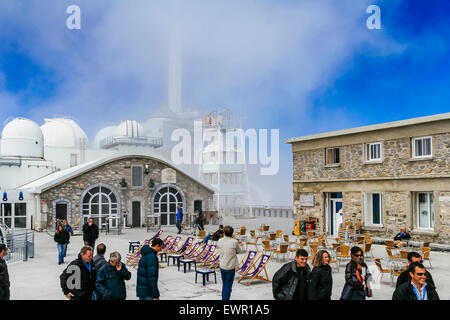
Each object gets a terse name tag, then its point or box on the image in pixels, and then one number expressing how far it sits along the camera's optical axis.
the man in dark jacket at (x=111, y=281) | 5.81
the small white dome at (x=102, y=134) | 47.72
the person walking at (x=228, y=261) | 7.54
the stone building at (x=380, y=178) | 16.48
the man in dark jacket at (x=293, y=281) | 5.25
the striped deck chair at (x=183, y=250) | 13.38
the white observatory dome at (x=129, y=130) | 40.12
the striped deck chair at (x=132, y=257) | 13.12
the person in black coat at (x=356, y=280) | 5.57
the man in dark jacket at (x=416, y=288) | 4.93
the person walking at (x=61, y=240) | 13.06
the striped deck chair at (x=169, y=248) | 13.75
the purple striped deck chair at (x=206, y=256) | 12.37
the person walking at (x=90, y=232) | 12.79
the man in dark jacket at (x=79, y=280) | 5.65
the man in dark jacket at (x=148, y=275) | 6.15
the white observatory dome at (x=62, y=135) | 40.56
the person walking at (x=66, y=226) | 13.46
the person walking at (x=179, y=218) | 23.03
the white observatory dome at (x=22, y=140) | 33.84
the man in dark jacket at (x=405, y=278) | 5.14
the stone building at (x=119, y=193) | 25.31
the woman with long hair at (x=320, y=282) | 5.30
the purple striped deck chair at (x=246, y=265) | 10.77
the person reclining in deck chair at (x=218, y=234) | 13.84
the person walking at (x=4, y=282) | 6.23
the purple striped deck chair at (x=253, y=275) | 10.26
